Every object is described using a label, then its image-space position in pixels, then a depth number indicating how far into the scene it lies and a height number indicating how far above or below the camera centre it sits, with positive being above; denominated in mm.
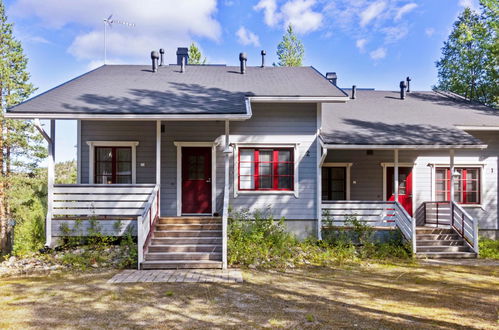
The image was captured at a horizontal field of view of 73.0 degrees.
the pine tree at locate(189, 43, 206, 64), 24594 +8392
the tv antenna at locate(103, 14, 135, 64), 13136 +5711
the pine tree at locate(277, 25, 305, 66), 28953 +10329
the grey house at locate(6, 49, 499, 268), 8422 +224
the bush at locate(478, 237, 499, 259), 9336 -2303
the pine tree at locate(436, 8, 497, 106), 21797 +6779
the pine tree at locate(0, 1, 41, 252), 19703 +2435
